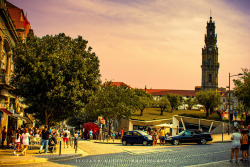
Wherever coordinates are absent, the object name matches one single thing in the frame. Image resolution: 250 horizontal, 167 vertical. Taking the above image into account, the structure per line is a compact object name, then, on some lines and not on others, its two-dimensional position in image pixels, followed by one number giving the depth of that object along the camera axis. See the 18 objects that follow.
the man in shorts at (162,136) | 29.34
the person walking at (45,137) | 20.36
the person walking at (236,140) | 14.20
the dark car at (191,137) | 27.58
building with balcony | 23.63
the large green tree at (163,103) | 74.72
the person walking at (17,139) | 19.65
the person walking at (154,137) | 28.13
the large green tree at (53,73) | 24.72
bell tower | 147.38
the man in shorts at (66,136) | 27.84
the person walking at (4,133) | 23.92
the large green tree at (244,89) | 45.06
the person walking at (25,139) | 18.73
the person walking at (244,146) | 14.34
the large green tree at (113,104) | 50.65
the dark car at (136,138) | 28.95
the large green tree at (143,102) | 61.96
